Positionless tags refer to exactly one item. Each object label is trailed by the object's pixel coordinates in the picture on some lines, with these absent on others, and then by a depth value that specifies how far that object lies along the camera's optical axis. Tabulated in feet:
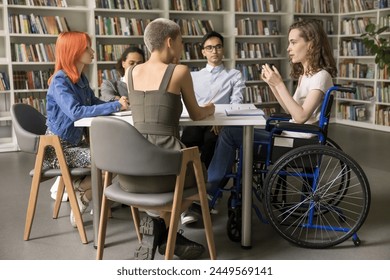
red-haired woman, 8.21
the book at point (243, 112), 7.81
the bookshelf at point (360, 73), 20.62
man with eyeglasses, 11.57
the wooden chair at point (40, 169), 7.97
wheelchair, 7.50
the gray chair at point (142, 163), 6.06
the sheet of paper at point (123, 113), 8.08
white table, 7.20
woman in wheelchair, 8.16
